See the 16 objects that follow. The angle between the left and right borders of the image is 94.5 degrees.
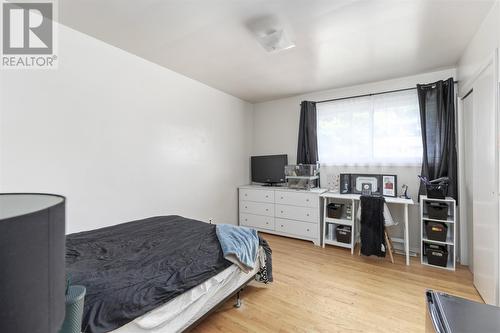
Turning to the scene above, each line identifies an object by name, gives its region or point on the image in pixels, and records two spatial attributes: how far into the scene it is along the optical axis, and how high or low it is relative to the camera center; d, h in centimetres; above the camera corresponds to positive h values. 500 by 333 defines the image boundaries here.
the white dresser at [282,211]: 360 -74
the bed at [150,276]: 126 -71
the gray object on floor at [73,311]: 77 -50
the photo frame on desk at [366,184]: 341 -26
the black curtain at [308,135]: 405 +56
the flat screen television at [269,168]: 431 -2
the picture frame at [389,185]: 328 -27
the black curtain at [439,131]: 291 +46
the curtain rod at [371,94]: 331 +112
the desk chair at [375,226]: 299 -78
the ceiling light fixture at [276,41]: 217 +123
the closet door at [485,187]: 182 -18
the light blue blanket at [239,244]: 189 -67
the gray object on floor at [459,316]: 96 -67
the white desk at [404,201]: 293 -46
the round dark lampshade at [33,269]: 37 -18
